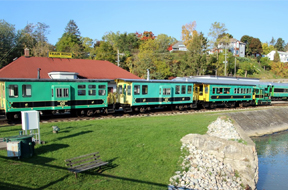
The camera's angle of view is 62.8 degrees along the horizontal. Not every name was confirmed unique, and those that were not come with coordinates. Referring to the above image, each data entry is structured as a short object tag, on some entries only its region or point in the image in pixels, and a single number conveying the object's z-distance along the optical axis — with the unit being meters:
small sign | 33.07
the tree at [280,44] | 124.75
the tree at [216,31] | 63.90
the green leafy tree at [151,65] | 47.66
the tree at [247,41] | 96.69
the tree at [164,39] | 75.18
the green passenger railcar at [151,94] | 23.38
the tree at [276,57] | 92.46
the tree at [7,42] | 44.23
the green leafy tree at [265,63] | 83.99
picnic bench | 8.82
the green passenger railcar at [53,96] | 17.88
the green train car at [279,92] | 43.94
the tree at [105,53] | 51.50
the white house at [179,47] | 85.25
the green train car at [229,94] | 29.44
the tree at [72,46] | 57.56
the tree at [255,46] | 96.88
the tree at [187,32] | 81.56
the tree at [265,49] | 101.50
